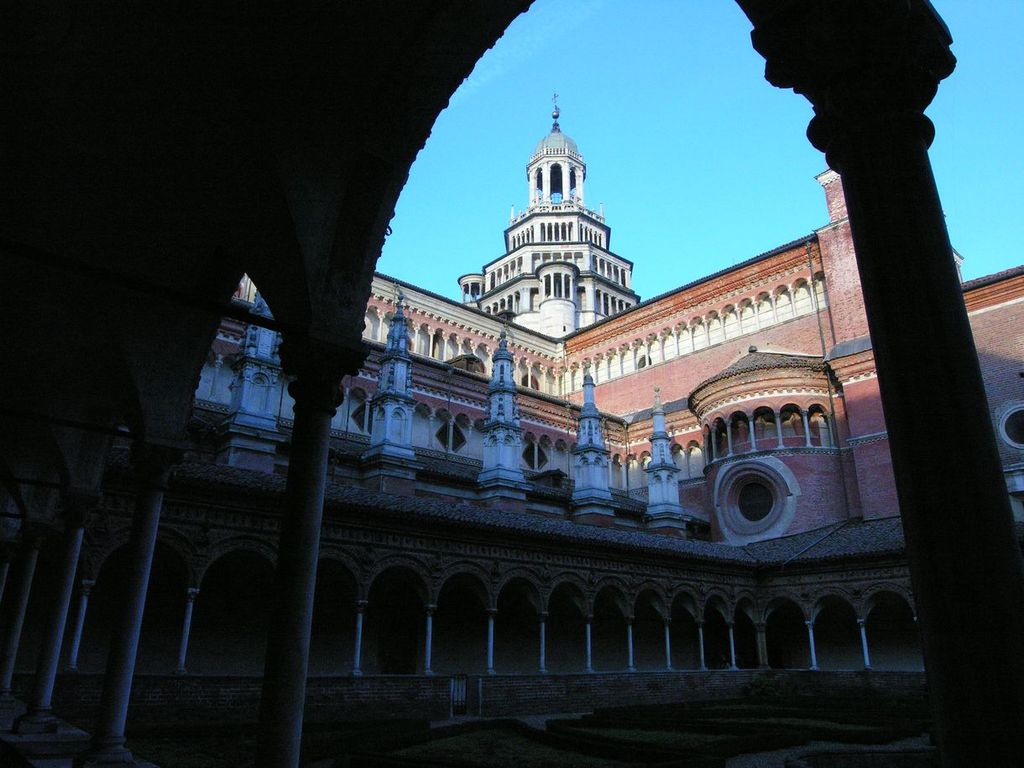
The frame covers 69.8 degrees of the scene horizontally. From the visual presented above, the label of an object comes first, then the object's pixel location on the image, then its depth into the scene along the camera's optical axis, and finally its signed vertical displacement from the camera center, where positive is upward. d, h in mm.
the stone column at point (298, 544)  4969 +688
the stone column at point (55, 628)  10625 +149
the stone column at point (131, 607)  8141 +353
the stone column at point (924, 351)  2350 +1053
